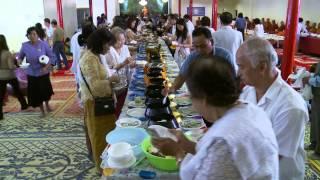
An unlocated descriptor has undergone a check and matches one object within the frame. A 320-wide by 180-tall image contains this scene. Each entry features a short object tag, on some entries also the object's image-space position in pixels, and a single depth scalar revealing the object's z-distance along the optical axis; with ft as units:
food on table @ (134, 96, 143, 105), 9.96
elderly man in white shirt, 5.08
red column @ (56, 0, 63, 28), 34.83
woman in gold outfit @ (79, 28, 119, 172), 9.66
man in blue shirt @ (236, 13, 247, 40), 44.42
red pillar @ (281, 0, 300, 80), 14.21
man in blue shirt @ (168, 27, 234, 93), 9.54
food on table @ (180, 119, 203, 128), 7.70
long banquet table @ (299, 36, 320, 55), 37.65
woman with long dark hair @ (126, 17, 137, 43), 24.52
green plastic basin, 5.65
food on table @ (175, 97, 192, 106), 9.85
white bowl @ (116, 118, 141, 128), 7.86
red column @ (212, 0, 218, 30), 33.40
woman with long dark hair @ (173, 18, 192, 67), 21.88
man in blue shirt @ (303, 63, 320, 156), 12.23
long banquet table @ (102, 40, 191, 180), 5.71
